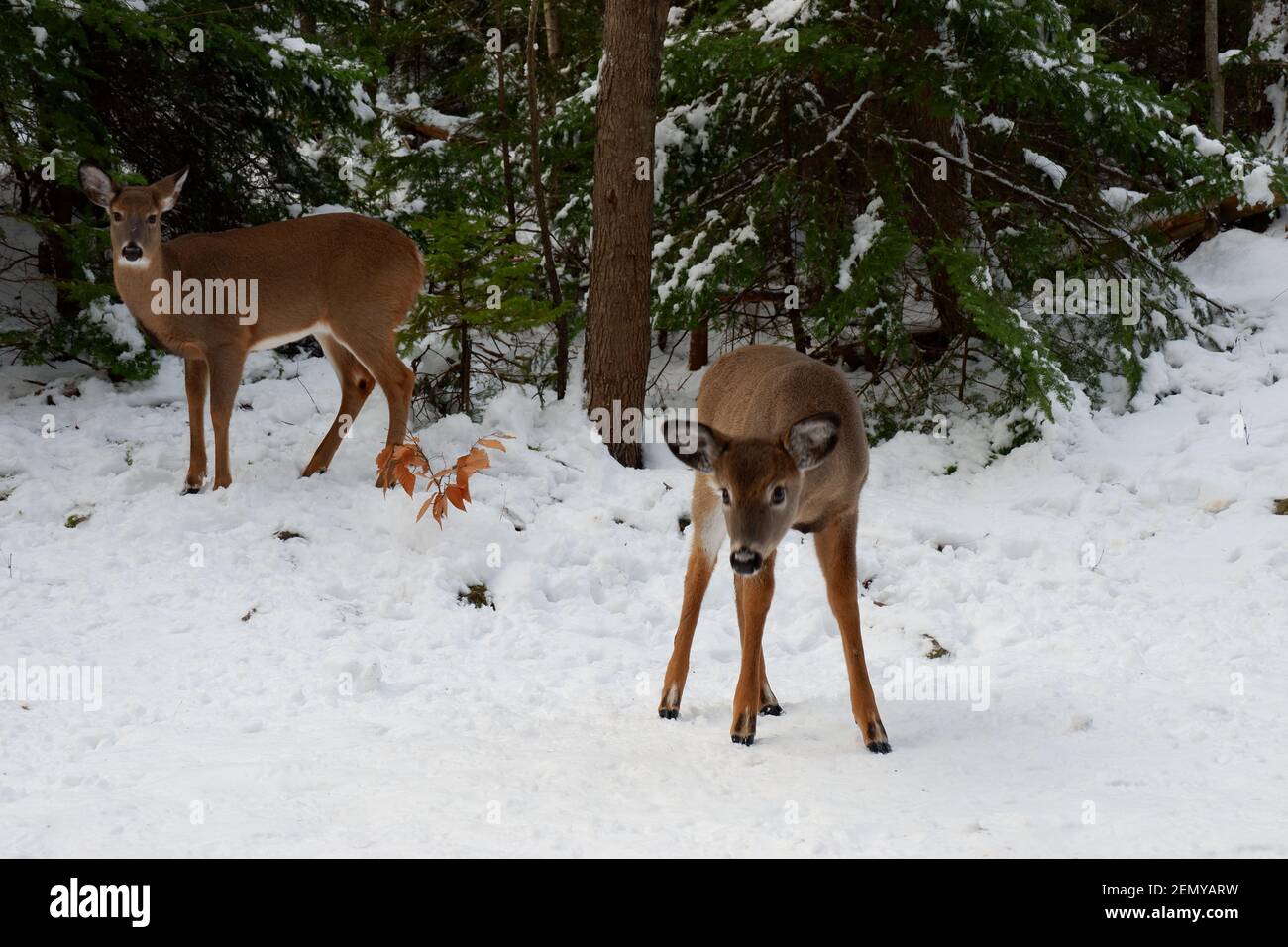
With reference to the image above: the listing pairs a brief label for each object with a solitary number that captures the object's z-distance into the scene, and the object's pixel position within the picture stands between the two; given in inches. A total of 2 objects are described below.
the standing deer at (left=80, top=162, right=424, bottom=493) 330.6
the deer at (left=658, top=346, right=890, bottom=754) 199.3
